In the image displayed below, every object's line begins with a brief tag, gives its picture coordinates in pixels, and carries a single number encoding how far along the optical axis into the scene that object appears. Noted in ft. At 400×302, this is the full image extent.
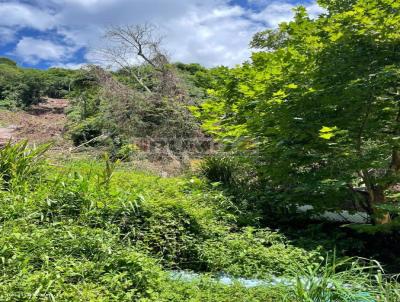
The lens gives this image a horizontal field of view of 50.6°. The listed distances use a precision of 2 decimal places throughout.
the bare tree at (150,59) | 38.27
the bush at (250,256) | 12.68
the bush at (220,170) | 22.08
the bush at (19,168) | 14.39
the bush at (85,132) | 38.34
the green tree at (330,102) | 14.26
